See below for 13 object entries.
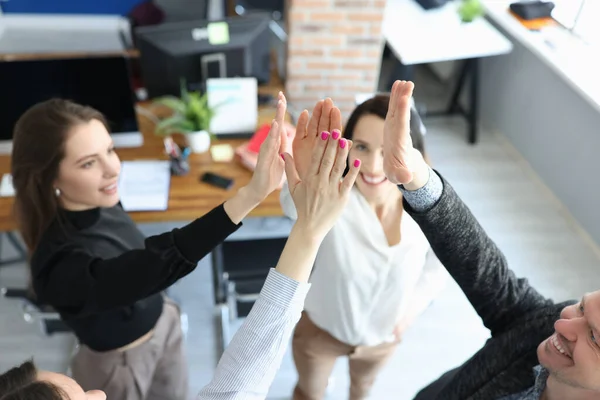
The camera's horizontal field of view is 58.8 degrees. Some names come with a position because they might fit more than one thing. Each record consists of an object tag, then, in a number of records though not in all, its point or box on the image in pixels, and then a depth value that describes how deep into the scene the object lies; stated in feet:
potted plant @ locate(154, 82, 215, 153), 7.86
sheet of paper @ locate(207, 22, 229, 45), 8.26
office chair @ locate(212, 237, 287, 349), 7.54
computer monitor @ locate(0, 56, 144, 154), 7.18
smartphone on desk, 7.45
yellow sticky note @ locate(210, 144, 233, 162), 7.95
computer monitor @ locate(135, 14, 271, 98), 8.09
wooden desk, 7.06
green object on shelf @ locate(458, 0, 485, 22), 11.52
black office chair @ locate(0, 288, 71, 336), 7.18
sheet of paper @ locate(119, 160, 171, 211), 7.14
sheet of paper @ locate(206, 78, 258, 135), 7.96
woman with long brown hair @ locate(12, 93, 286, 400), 3.99
